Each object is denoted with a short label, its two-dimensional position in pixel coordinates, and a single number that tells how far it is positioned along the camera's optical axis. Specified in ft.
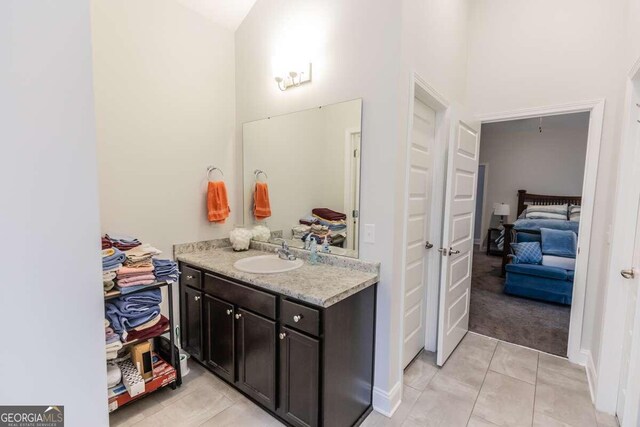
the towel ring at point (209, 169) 8.30
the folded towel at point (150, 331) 5.75
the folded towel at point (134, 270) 5.39
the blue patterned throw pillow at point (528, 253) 13.19
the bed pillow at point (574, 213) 17.78
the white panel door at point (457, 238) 7.47
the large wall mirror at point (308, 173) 6.52
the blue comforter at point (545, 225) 15.87
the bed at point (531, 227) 15.16
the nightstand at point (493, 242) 21.59
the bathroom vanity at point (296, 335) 5.05
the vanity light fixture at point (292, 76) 7.18
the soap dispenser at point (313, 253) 6.89
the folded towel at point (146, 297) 5.56
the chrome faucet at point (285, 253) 7.23
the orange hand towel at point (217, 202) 8.18
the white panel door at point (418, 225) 7.13
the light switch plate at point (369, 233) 6.11
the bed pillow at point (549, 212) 17.97
